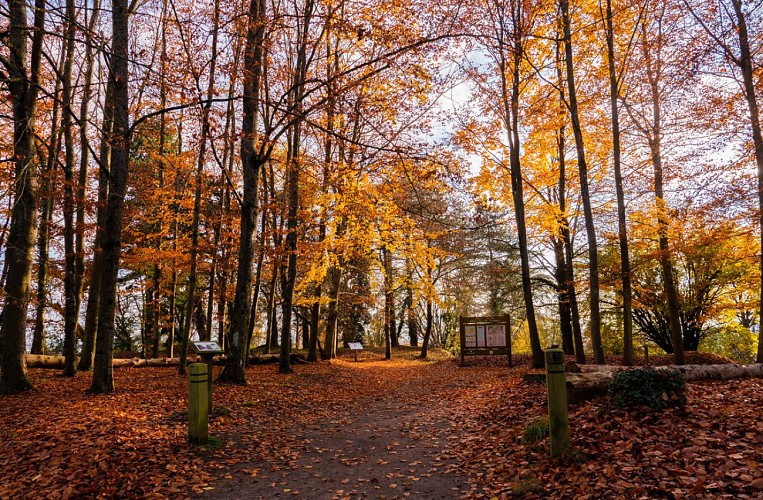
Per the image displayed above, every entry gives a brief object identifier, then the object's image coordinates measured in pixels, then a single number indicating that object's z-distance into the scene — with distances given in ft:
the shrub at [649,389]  17.34
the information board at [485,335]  54.85
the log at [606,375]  21.20
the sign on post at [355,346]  70.51
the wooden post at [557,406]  15.58
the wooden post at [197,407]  19.17
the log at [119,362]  43.01
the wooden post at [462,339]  55.77
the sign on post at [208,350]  22.52
